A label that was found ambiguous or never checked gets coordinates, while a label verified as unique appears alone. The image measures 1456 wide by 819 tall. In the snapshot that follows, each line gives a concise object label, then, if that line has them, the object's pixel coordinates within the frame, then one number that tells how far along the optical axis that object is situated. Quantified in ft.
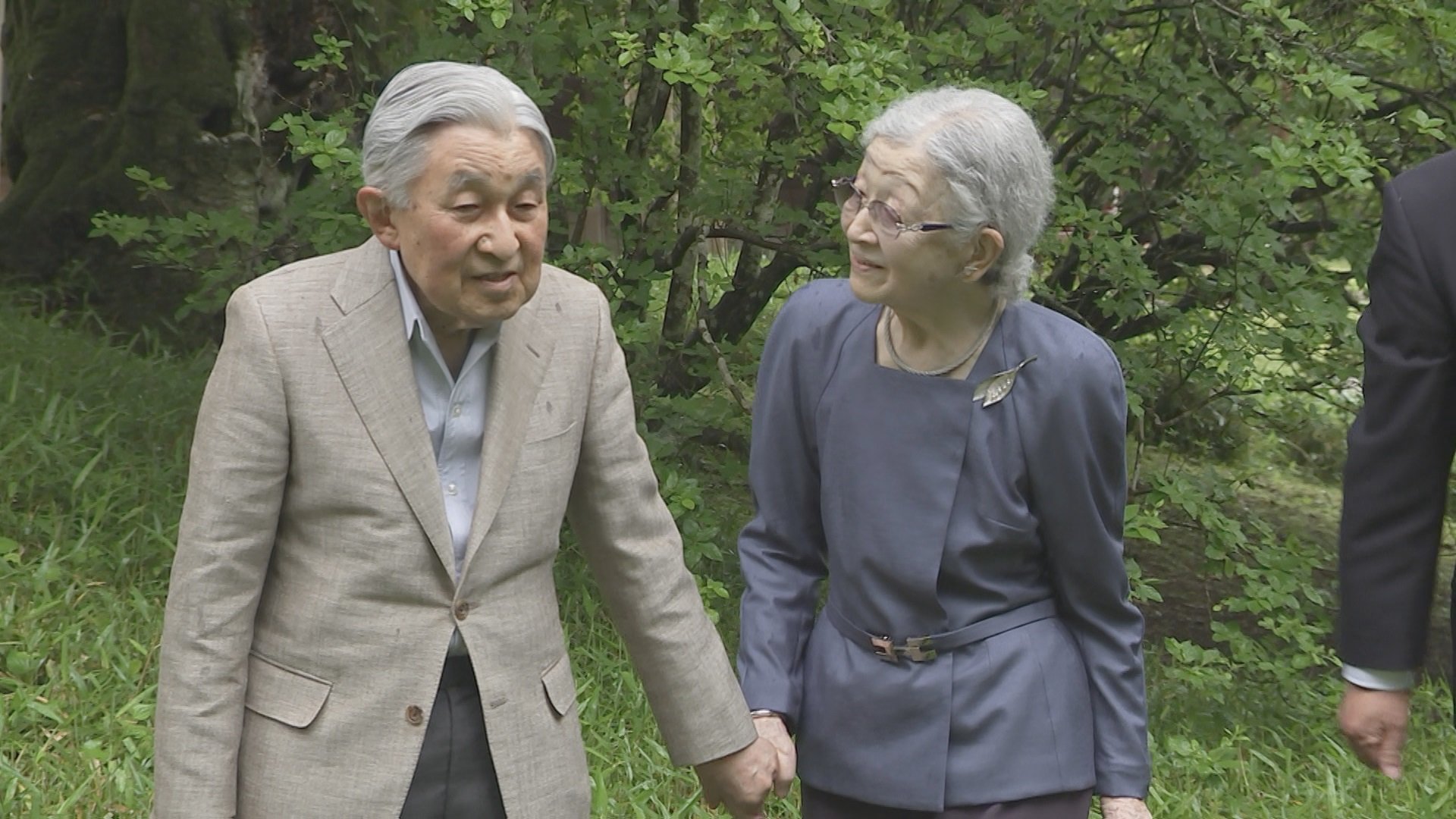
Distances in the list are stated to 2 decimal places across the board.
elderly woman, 8.63
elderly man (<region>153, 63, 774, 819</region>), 7.57
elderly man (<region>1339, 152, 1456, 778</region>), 8.36
